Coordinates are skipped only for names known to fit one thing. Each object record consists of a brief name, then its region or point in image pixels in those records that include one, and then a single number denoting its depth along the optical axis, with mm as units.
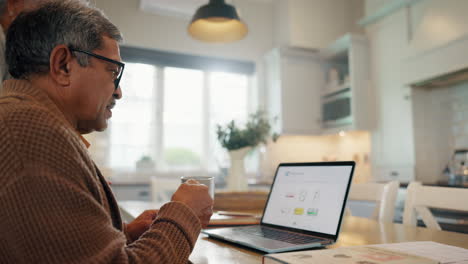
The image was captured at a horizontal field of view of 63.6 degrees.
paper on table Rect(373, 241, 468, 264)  642
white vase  2088
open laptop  870
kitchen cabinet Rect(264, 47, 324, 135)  4492
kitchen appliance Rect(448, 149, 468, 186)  3082
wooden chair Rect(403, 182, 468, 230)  1252
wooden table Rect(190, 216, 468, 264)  773
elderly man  518
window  4391
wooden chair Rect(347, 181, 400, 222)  1538
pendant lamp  2400
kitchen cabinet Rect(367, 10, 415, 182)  3600
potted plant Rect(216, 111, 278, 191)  2066
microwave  4184
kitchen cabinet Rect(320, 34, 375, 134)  4055
